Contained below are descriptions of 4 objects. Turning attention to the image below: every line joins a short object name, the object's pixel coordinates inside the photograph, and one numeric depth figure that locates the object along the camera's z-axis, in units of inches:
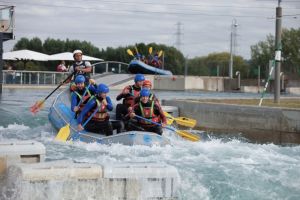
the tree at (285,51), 2577.0
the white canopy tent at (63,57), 1679.7
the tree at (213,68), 2525.1
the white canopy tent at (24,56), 1614.8
